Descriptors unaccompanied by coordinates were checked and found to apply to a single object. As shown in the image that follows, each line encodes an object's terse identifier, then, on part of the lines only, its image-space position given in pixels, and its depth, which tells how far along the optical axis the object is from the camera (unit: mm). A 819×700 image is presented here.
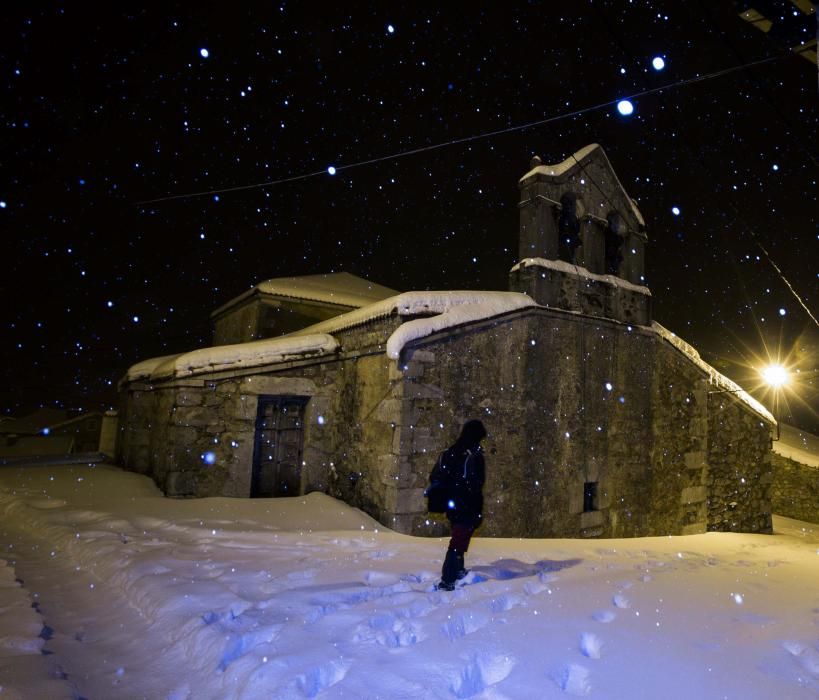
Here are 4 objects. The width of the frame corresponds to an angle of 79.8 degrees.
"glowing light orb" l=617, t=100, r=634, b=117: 7113
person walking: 4590
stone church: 7805
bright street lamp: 19950
